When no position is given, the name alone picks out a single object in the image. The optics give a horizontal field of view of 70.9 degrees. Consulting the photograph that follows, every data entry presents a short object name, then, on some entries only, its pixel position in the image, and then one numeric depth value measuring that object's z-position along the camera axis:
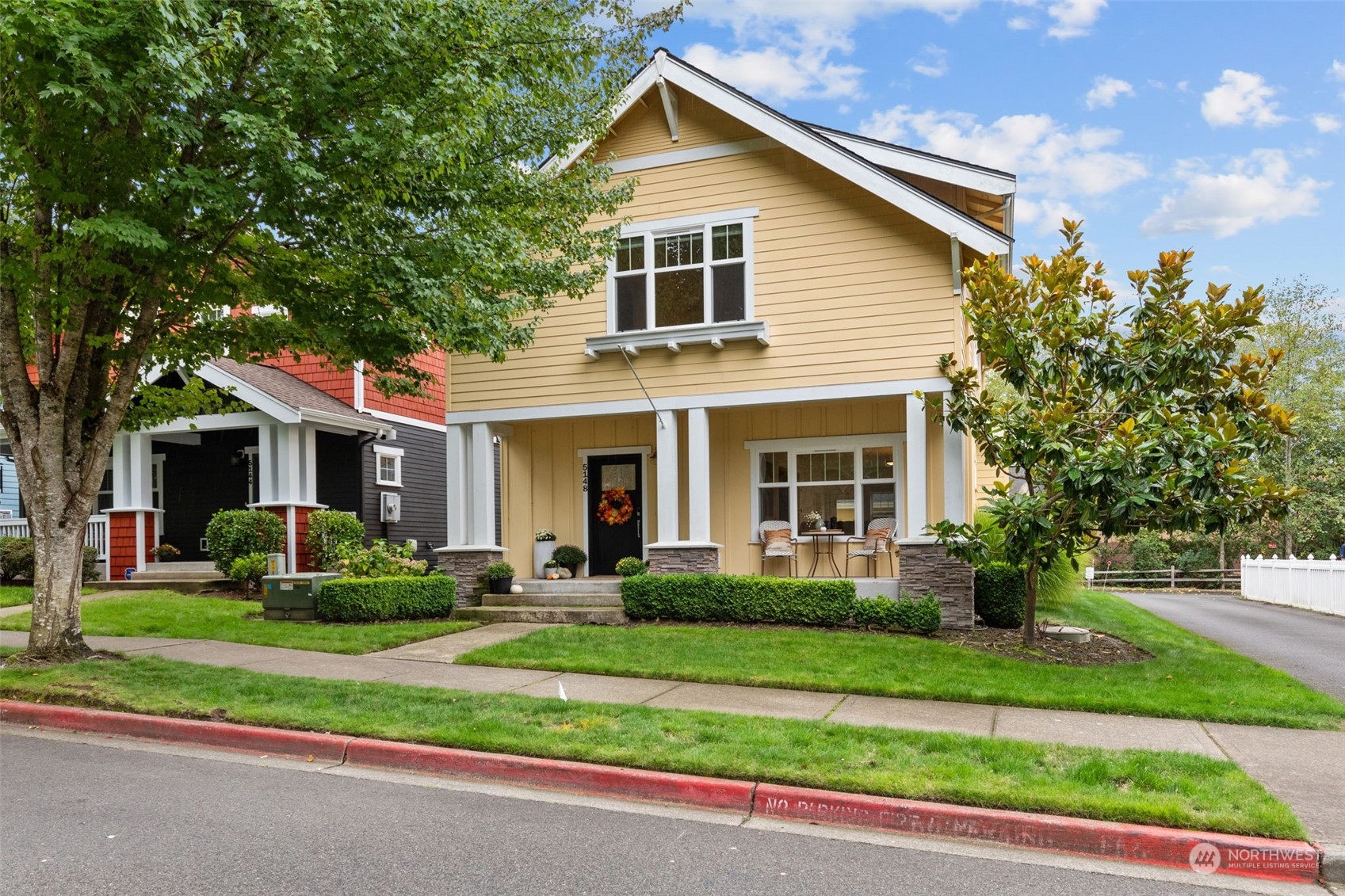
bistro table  13.89
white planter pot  15.13
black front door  15.31
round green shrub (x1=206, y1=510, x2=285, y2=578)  15.84
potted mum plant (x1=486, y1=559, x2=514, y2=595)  14.02
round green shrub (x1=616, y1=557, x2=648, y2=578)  13.50
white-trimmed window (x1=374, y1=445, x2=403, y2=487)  18.77
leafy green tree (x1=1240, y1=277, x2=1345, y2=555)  33.03
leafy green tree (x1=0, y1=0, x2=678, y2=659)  7.31
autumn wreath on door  15.34
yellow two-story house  12.76
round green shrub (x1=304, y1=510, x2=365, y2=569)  16.72
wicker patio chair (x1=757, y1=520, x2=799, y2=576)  13.84
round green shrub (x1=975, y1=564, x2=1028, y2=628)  12.13
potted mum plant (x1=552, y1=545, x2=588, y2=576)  14.88
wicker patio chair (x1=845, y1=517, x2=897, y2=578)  13.60
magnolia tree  8.96
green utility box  12.73
